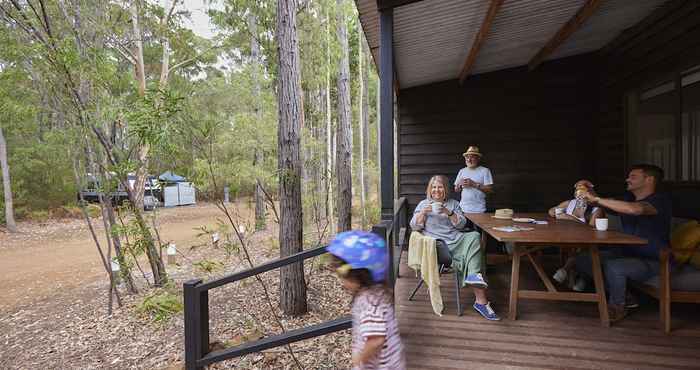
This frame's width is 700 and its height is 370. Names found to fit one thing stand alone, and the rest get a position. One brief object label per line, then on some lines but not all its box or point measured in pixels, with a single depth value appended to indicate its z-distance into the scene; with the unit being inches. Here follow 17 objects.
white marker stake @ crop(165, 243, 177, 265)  249.4
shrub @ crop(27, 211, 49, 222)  496.7
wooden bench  90.0
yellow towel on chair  106.0
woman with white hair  104.7
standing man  156.6
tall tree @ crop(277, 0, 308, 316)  171.3
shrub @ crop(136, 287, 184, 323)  204.0
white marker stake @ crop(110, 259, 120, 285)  214.5
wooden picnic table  93.0
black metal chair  111.7
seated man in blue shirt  96.8
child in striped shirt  51.8
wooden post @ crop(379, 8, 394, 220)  106.0
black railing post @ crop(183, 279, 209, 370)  91.1
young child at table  115.3
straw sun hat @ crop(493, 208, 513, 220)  139.2
